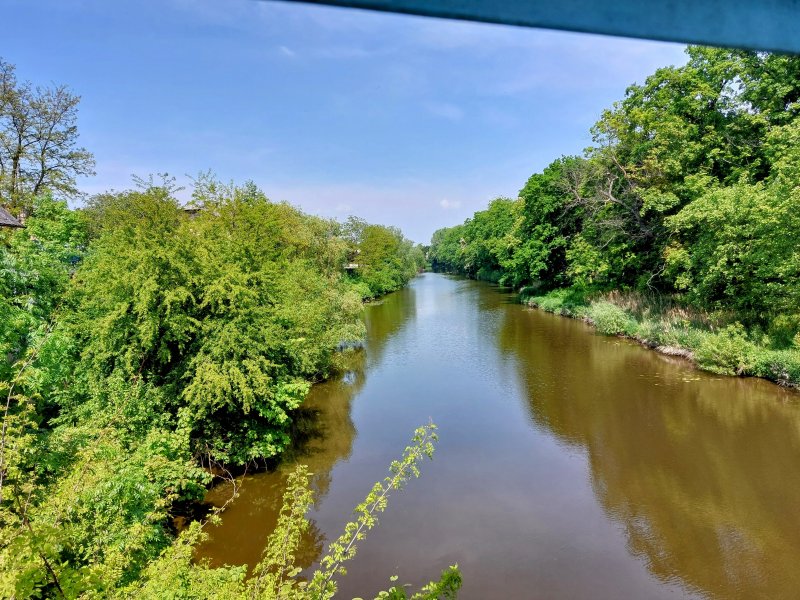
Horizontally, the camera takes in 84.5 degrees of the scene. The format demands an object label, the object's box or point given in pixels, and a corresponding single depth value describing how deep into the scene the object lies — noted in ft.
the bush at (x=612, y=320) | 72.69
